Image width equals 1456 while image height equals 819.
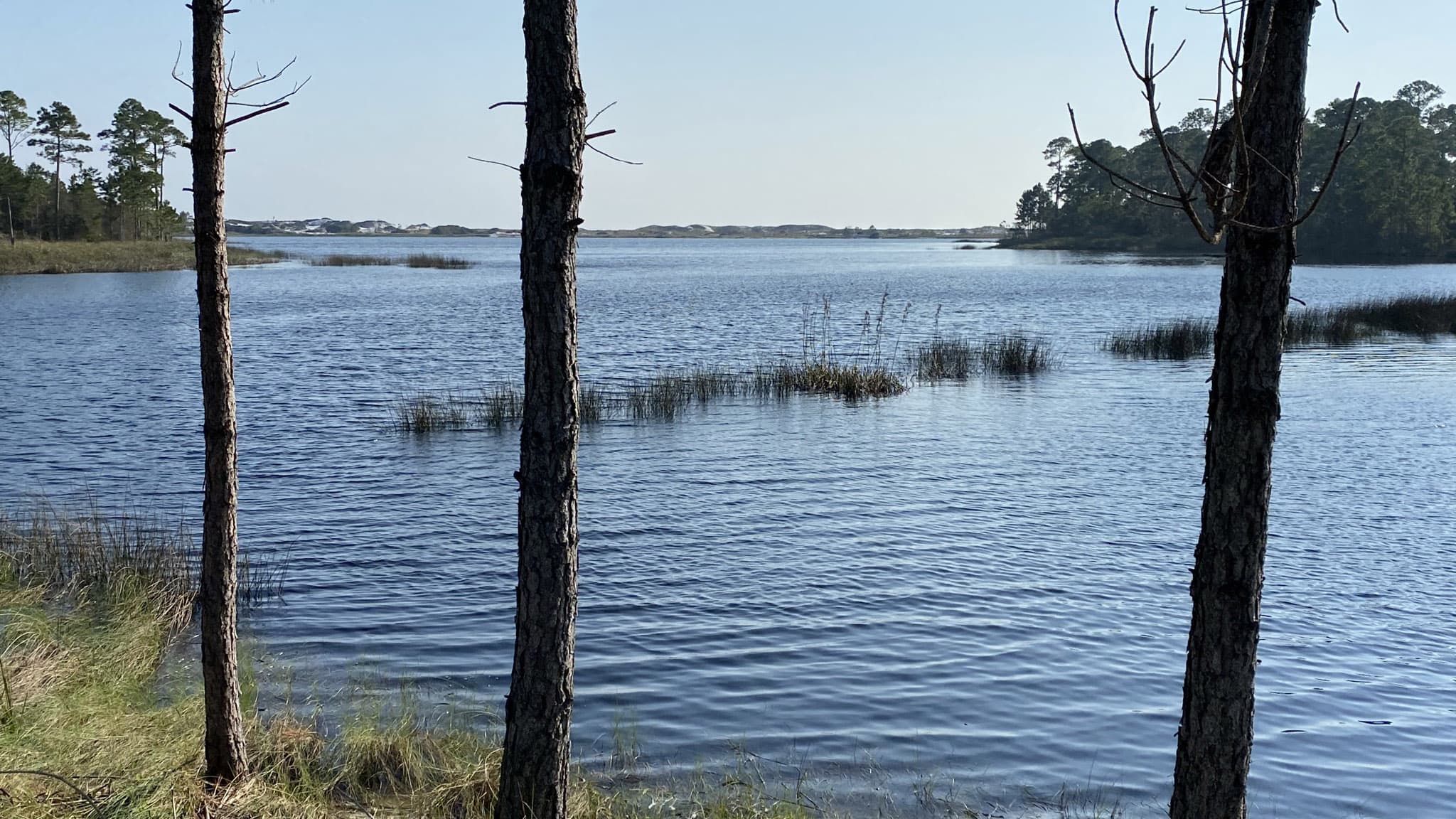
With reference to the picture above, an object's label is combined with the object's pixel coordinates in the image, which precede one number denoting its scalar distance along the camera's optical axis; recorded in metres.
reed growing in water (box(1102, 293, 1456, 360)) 26.86
